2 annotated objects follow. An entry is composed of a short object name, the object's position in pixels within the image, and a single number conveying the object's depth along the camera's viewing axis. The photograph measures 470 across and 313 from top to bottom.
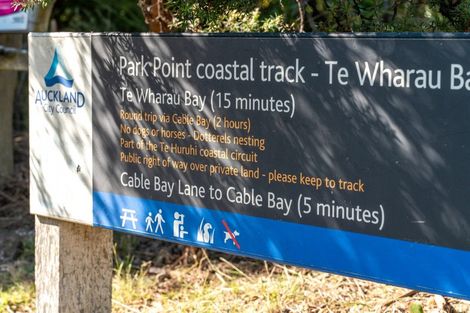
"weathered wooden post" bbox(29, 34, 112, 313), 3.95
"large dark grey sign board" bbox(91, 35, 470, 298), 2.79
